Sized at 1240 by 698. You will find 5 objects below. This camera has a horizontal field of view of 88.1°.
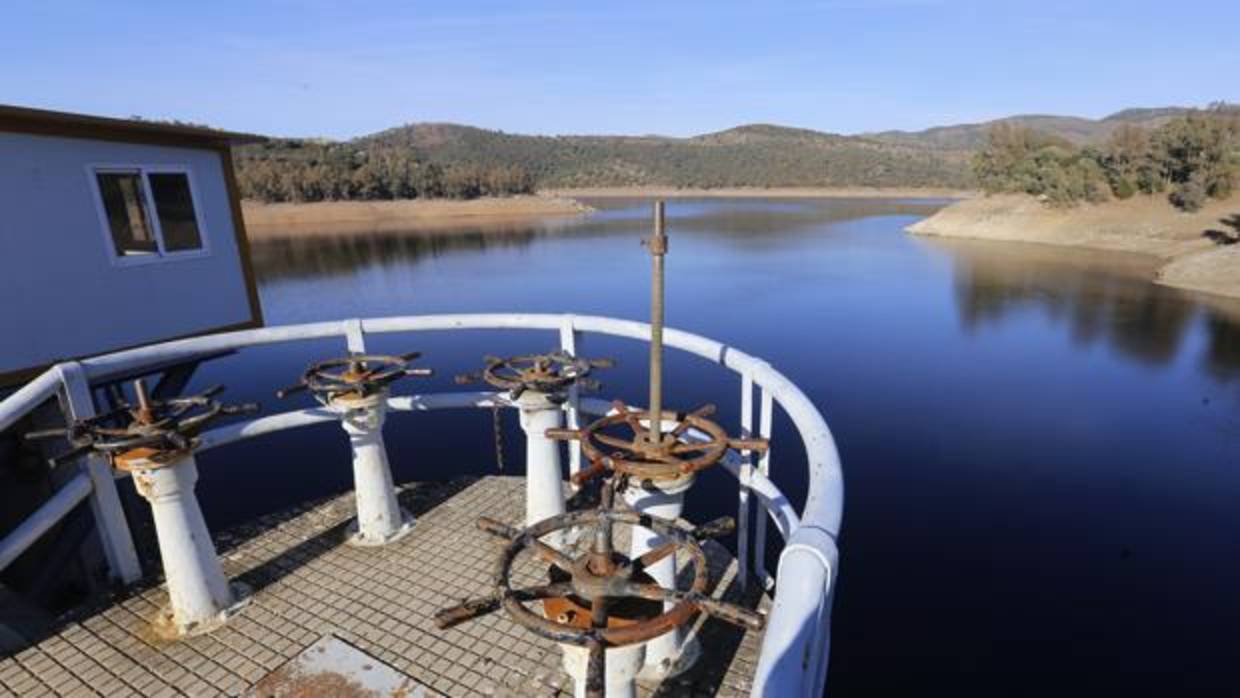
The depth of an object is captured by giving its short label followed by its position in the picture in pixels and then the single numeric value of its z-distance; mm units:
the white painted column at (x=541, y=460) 4484
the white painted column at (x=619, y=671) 2674
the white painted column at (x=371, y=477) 4613
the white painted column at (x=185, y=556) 3836
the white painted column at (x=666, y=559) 3086
